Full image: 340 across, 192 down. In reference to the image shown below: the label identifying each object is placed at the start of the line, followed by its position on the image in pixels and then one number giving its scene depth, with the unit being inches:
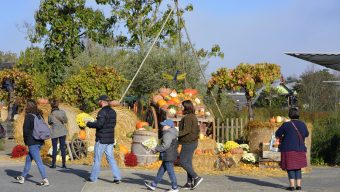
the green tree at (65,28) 1325.0
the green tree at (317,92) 2026.3
